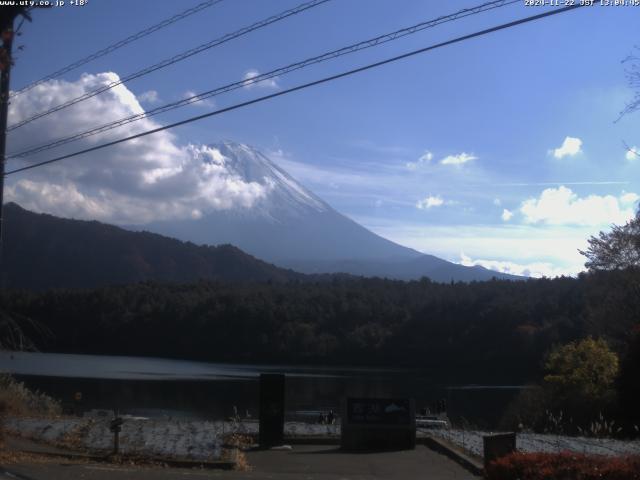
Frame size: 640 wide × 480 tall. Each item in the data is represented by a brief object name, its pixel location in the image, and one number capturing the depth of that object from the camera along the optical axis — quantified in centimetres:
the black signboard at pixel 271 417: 1725
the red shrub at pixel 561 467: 925
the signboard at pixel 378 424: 1767
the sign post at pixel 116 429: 1484
